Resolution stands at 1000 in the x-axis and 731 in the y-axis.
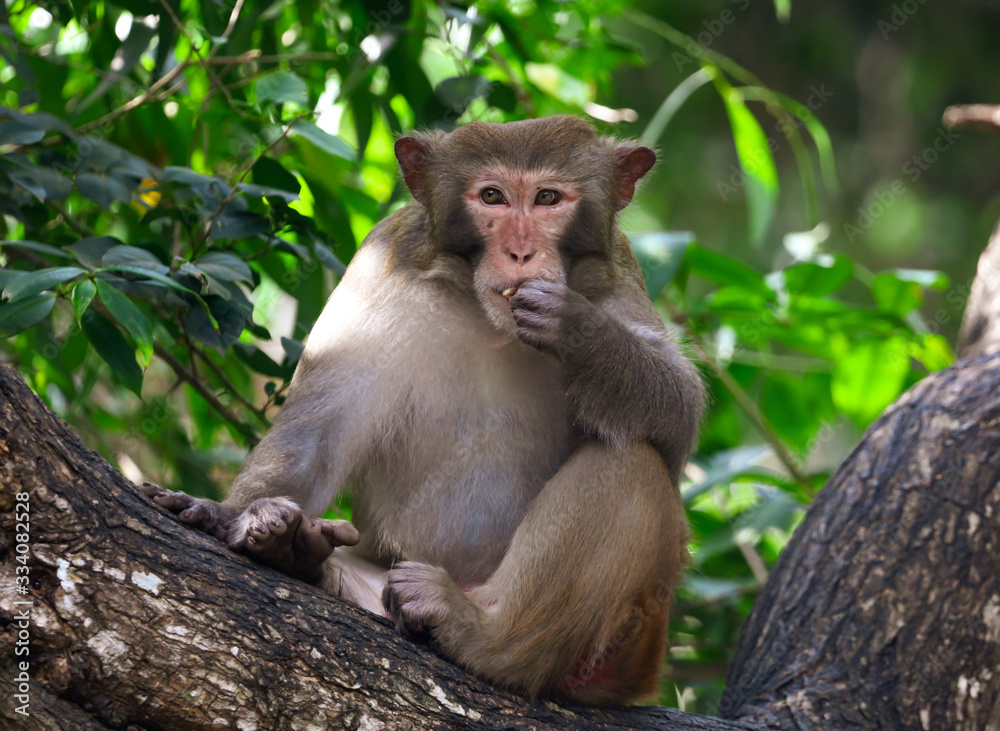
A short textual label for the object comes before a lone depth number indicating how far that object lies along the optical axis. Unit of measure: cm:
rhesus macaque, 569
